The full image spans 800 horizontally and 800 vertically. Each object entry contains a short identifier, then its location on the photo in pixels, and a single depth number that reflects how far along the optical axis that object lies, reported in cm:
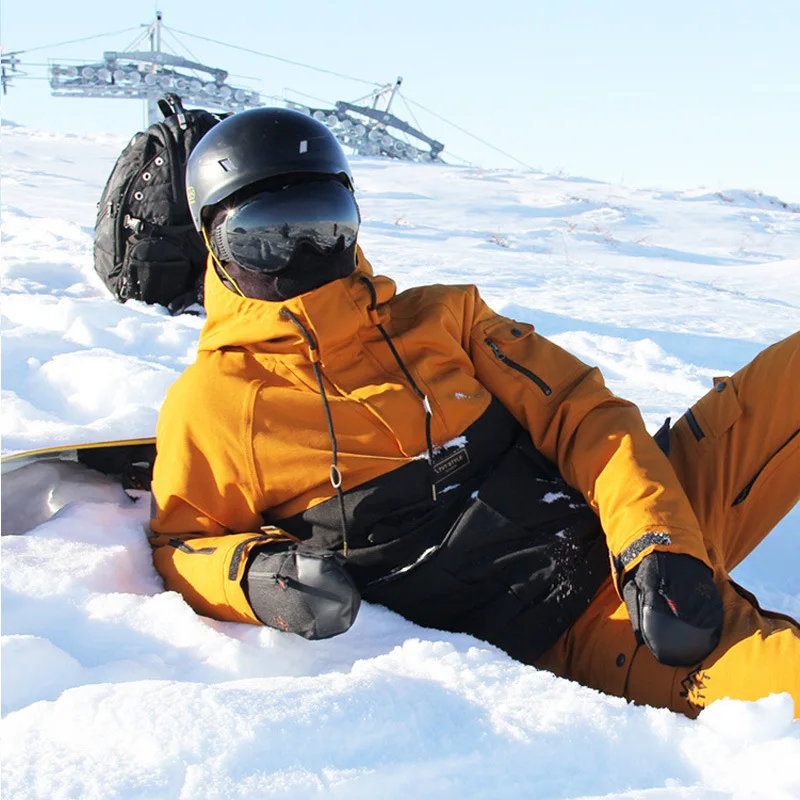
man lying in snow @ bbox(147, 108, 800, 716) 201
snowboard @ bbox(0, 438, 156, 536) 254
